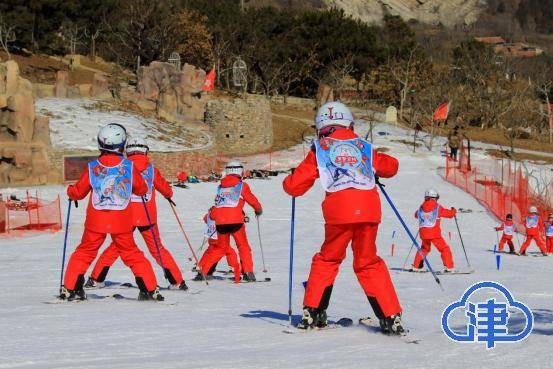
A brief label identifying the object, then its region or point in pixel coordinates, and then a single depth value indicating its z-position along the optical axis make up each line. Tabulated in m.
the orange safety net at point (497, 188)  30.64
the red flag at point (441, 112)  55.88
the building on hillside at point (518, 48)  152.25
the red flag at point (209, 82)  56.97
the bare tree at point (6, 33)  69.00
